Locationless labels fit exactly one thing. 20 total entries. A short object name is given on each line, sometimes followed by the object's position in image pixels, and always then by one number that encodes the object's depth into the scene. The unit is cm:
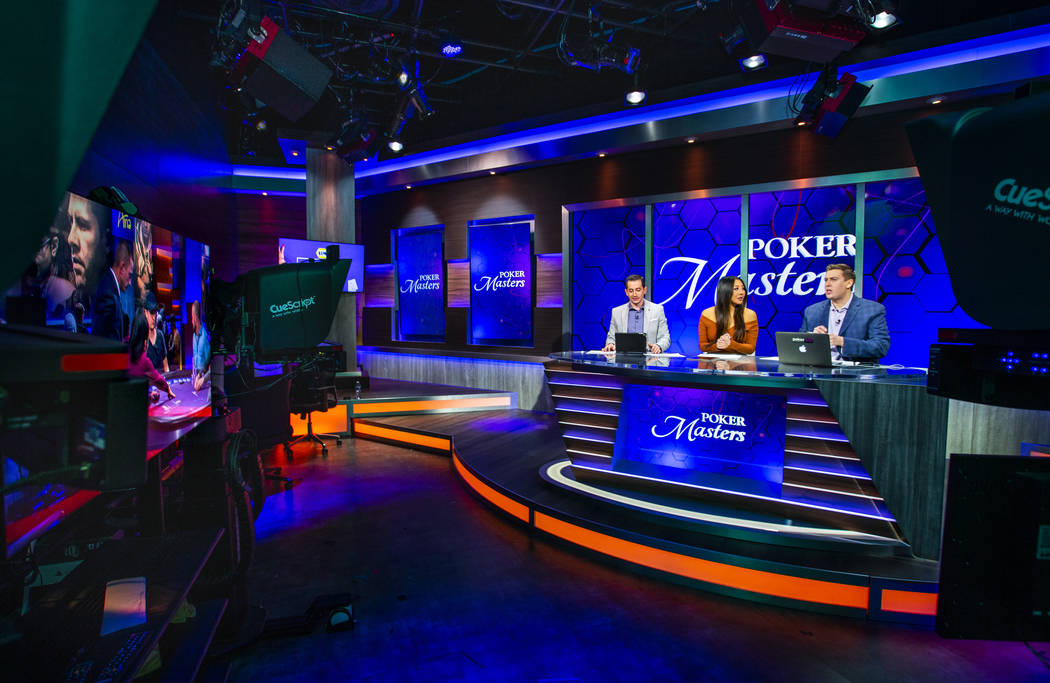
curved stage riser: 236
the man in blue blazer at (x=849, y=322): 364
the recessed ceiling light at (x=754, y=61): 426
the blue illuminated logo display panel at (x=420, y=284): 737
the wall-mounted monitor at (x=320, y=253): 635
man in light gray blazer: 493
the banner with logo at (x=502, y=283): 655
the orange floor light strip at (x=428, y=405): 620
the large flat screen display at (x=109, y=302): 137
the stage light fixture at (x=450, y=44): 446
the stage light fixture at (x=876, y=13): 323
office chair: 496
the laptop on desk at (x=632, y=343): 386
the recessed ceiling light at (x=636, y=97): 498
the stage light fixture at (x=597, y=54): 452
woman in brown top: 430
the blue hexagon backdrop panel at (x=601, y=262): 590
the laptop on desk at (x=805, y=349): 286
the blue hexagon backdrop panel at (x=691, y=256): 540
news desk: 250
